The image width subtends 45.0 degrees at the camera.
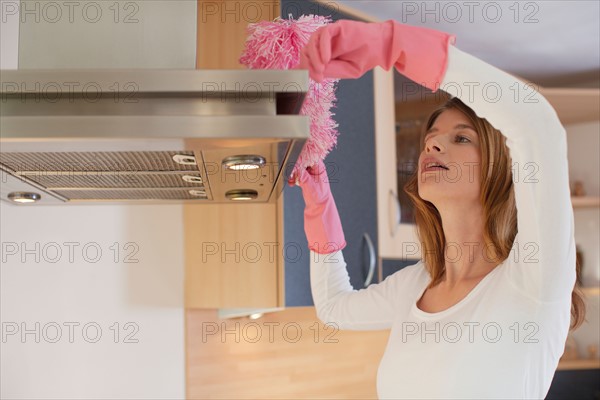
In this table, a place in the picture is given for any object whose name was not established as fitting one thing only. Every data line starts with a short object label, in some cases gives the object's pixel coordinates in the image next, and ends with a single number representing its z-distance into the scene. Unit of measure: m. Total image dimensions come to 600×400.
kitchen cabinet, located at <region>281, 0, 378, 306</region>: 2.13
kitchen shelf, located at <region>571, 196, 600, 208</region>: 3.11
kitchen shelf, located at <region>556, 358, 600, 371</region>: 3.06
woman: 0.92
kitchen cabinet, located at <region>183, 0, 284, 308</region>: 1.90
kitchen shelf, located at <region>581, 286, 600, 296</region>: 3.07
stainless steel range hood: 0.82
